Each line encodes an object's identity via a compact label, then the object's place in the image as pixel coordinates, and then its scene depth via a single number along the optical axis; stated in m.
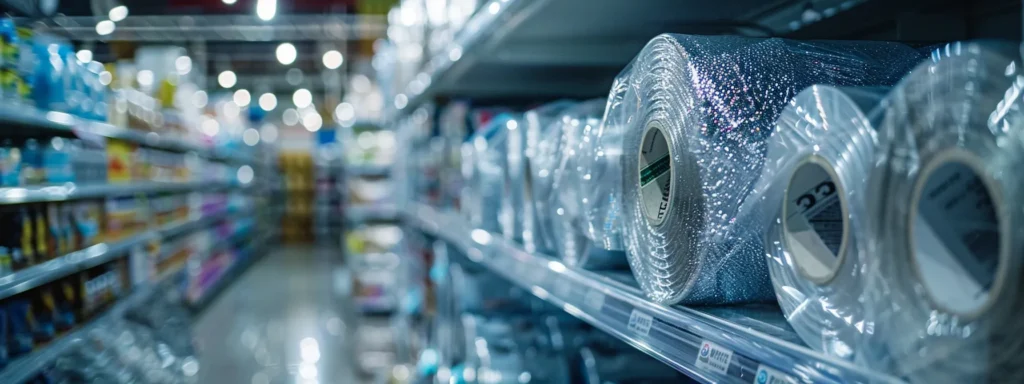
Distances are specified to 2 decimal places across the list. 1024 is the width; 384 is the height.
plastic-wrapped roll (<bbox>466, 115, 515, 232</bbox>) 1.91
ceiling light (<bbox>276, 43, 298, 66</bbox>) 14.46
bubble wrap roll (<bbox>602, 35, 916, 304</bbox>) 0.87
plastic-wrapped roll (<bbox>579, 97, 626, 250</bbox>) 1.21
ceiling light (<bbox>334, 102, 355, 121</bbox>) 15.04
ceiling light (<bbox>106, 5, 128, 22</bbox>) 5.41
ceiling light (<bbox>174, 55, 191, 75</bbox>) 7.36
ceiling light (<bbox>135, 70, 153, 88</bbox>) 5.92
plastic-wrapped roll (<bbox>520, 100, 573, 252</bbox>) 1.54
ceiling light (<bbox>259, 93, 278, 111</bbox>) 18.13
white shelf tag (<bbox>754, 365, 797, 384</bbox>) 0.69
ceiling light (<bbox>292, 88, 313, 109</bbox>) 18.69
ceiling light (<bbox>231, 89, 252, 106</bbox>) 17.66
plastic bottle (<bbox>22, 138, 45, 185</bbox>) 3.29
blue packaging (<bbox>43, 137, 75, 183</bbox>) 3.48
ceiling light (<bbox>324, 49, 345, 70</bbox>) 14.63
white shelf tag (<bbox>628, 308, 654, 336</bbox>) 1.00
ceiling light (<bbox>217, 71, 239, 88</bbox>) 16.67
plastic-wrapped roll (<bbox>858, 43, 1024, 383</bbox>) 0.50
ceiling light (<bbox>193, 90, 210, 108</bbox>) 7.81
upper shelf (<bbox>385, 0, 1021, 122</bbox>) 1.27
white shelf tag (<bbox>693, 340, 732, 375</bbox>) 0.80
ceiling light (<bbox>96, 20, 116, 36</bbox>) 4.67
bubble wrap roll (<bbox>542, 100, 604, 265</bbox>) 1.37
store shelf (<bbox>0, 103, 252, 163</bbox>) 2.99
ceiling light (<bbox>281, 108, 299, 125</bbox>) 18.45
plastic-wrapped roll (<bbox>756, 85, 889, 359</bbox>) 0.64
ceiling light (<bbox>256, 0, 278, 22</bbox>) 11.43
